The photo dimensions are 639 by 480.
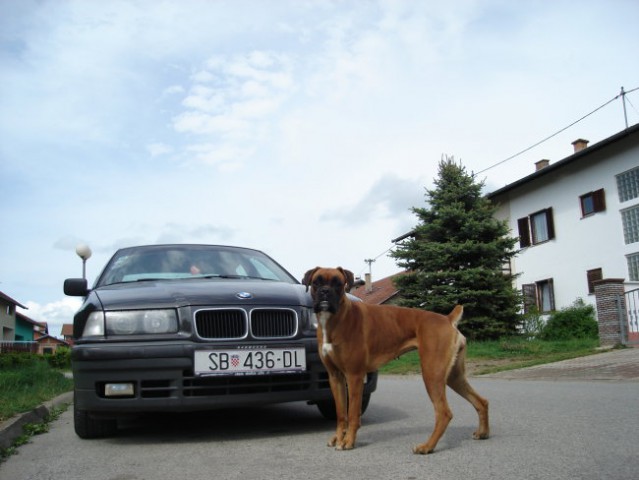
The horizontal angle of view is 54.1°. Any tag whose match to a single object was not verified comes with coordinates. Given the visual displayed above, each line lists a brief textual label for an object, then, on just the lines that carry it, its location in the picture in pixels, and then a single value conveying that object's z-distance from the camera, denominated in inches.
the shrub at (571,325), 842.8
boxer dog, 155.5
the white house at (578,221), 896.9
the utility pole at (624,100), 908.6
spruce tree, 752.3
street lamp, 638.5
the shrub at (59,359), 989.2
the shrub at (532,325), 798.6
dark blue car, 169.5
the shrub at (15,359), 674.6
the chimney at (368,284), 2176.9
